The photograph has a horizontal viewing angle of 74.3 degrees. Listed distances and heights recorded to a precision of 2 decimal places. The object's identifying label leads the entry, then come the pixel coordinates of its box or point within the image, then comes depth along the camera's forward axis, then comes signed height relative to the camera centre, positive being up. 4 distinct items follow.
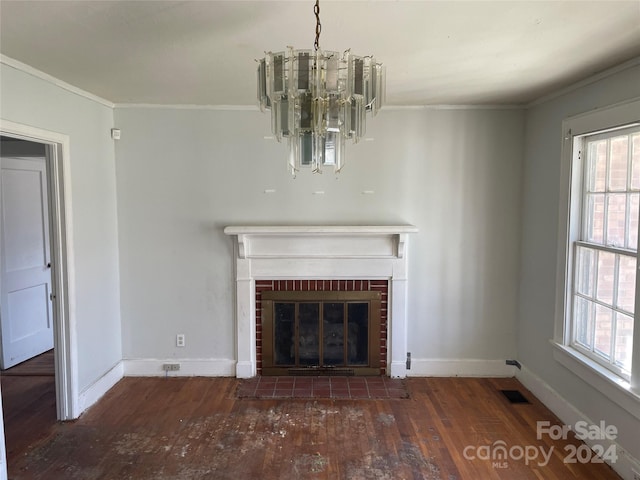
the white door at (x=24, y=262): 4.00 -0.47
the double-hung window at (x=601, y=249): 2.44 -0.22
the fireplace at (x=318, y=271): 3.68 -0.50
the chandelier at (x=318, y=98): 1.42 +0.41
